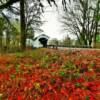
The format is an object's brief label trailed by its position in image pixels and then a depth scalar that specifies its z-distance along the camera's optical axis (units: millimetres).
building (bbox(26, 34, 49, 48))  45750
